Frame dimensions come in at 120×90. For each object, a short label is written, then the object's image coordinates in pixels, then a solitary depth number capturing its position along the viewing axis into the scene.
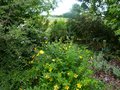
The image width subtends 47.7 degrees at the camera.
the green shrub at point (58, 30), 4.89
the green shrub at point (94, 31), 4.34
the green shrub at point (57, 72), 1.99
